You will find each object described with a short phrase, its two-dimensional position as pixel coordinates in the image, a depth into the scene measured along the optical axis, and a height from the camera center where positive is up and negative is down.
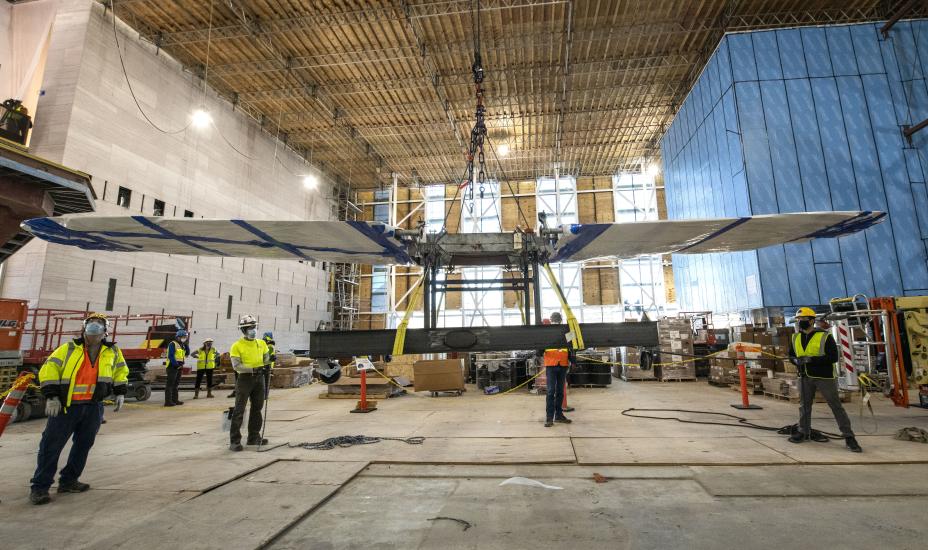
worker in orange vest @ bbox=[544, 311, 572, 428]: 7.36 -0.81
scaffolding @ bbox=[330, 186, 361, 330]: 25.27 +3.11
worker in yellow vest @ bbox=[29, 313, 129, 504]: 4.12 -0.59
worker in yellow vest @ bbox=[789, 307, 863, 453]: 5.71 -0.49
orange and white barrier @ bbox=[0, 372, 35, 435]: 4.01 -0.58
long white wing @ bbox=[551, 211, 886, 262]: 4.66 +1.15
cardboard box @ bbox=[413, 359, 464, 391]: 11.91 -1.13
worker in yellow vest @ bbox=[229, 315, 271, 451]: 6.17 -0.51
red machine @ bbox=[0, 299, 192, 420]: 7.96 -0.09
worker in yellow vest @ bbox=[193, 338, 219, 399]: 11.75 -0.68
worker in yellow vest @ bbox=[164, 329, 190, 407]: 10.41 -0.77
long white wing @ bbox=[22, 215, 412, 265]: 4.50 +1.12
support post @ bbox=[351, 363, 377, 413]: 9.23 -1.50
